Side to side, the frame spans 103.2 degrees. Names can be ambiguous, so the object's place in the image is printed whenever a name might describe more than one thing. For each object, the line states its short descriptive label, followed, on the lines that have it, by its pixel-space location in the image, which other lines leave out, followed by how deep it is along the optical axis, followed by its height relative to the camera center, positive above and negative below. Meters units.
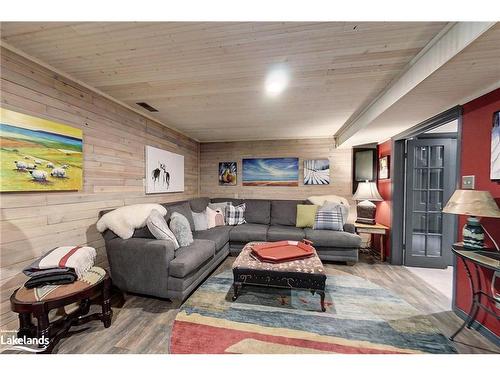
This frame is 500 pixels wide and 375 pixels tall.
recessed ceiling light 1.82 +1.03
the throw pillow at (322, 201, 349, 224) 3.46 -0.42
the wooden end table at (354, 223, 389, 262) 3.27 -0.77
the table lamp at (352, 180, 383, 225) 3.52 -0.27
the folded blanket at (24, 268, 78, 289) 1.48 -0.73
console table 1.38 -0.55
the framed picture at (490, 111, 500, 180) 1.58 +0.30
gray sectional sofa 2.03 -0.83
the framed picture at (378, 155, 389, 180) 3.47 +0.29
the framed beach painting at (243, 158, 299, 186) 4.41 +0.25
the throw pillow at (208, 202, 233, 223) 3.90 -0.46
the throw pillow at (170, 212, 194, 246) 2.47 -0.59
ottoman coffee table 1.89 -0.90
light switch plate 1.82 +0.02
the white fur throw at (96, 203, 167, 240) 2.14 -0.42
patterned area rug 1.52 -1.25
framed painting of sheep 1.50 +0.24
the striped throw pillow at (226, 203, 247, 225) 3.86 -0.63
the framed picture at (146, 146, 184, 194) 3.09 +0.20
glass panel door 2.99 -0.24
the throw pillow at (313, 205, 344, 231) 3.35 -0.61
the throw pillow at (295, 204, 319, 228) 3.61 -0.59
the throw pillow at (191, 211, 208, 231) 3.40 -0.66
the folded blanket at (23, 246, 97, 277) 1.51 -0.63
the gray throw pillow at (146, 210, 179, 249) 2.17 -0.51
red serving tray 2.11 -0.79
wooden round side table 1.33 -0.85
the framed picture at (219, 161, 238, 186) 4.64 +0.23
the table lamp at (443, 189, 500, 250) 1.47 -0.19
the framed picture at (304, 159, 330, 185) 4.28 +0.25
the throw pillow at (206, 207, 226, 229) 3.63 -0.65
